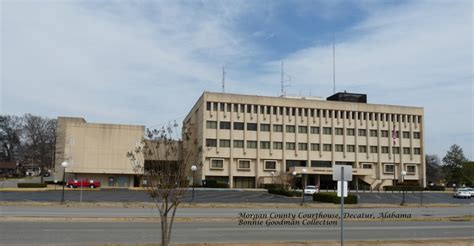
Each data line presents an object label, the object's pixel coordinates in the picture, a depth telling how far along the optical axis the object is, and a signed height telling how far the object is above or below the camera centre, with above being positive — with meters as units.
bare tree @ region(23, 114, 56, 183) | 75.47 +4.25
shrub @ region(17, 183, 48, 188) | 54.11 -3.13
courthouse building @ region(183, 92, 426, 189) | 77.56 +5.23
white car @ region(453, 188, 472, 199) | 57.80 -3.42
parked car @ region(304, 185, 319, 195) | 53.62 -3.09
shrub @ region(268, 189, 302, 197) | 47.72 -3.17
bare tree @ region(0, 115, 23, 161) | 99.94 +6.40
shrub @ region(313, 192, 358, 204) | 36.28 -2.83
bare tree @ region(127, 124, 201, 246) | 10.57 -0.14
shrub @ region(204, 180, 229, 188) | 70.33 -3.40
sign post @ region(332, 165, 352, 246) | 11.29 -0.28
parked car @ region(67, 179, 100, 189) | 58.56 -3.11
